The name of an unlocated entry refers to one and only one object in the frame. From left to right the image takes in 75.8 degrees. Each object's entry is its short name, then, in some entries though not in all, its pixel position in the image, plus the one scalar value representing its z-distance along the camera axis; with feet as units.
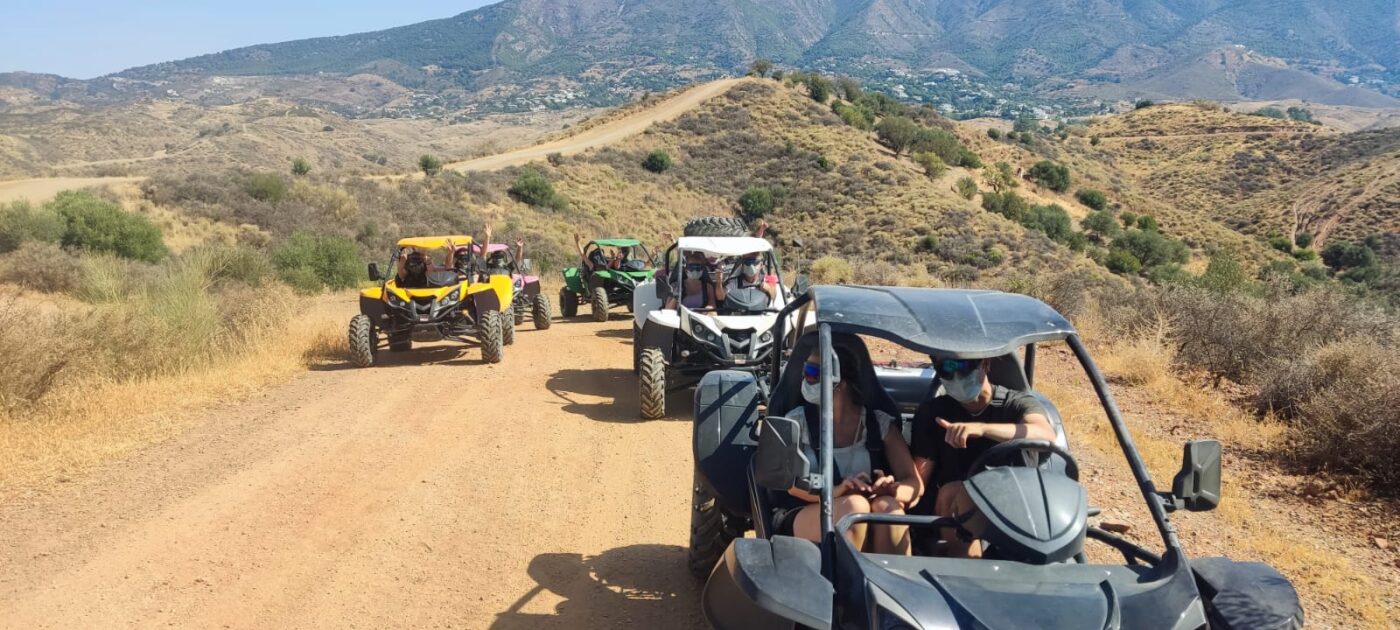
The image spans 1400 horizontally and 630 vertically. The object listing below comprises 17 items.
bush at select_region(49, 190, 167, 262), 71.05
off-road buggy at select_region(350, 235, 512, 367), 37.50
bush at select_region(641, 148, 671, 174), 157.07
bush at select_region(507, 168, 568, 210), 126.27
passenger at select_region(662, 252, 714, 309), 33.94
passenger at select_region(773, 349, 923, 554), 11.71
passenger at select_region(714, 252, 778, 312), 30.60
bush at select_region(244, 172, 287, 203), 100.42
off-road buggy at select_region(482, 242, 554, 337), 50.96
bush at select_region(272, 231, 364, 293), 66.23
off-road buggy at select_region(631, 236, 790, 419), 28.96
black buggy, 8.81
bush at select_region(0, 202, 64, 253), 66.69
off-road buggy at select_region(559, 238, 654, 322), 55.21
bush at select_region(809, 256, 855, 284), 73.31
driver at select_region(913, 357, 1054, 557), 11.75
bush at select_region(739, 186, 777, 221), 140.77
